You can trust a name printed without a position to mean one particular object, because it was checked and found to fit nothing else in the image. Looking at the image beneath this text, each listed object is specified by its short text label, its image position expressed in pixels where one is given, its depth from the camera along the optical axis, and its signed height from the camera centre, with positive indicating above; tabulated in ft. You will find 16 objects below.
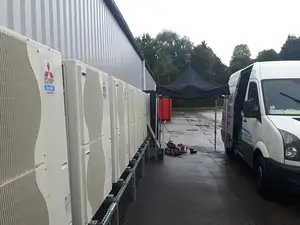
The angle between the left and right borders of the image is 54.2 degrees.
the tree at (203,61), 213.75 +27.23
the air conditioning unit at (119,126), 12.62 -1.28
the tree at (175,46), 228.43 +42.36
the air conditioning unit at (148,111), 31.83 -1.36
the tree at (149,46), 222.03 +41.14
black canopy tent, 30.81 +0.74
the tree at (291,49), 169.27 +28.67
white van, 16.48 -1.73
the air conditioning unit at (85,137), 7.94 -1.12
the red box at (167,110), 82.36 -3.38
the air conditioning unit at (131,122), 17.48 -1.47
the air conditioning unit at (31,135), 4.65 -0.66
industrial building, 9.83 +3.56
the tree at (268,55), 195.72 +29.30
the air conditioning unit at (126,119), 15.70 -1.08
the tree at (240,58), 211.18 +31.73
